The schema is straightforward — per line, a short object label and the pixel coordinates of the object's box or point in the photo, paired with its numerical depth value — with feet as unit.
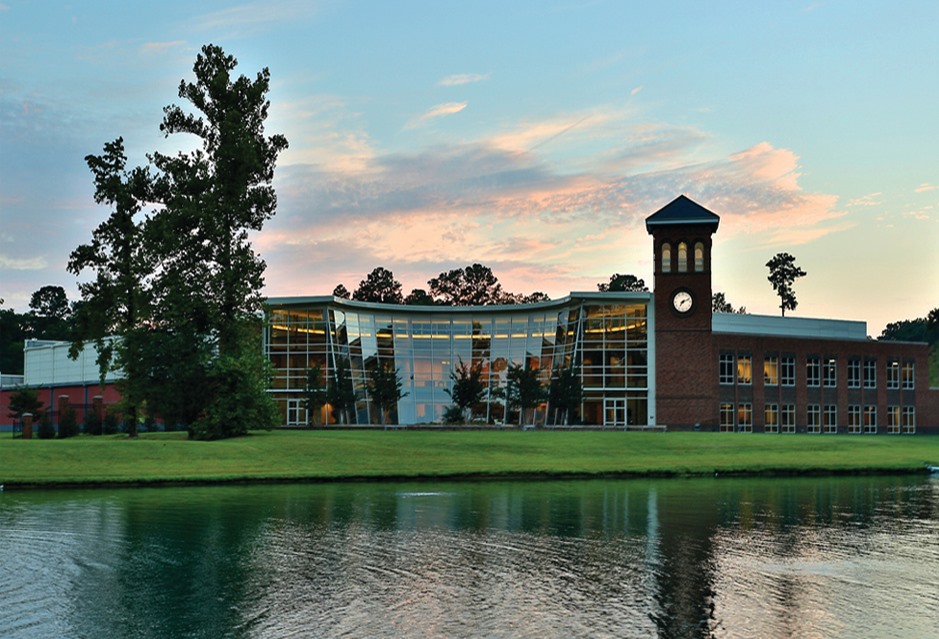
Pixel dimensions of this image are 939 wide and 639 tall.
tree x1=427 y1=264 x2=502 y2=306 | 509.76
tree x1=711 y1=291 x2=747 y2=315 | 571.28
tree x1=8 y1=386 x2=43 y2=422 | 231.71
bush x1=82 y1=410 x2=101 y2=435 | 219.61
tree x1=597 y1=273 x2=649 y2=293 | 516.73
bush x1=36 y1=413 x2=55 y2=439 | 205.92
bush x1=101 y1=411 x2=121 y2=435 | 221.05
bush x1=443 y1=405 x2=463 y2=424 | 253.24
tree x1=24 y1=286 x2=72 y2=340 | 643.45
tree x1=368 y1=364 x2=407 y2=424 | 257.55
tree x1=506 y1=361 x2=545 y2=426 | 241.55
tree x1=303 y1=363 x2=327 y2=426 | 247.50
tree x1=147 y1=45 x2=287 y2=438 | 175.83
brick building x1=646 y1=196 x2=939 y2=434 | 253.65
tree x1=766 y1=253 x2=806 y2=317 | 444.96
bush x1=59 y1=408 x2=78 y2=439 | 211.00
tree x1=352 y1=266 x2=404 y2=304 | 490.08
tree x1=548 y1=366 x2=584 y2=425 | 245.24
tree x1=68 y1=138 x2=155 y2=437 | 187.42
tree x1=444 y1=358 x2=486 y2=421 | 255.29
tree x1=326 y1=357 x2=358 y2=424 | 247.70
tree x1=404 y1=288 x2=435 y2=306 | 478.18
